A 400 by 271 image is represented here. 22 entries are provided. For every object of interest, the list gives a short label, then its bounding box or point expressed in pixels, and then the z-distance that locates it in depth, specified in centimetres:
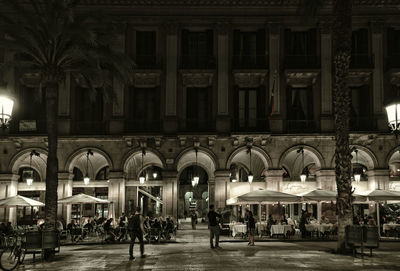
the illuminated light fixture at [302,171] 3212
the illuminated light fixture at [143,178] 3195
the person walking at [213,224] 2086
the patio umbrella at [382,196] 2644
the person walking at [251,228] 2349
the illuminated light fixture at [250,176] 3169
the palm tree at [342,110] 1900
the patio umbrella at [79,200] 2800
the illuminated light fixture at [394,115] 1716
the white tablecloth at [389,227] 2865
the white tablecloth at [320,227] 2773
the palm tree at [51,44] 1917
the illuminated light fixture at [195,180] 3712
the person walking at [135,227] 1814
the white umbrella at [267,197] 2653
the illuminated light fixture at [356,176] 3209
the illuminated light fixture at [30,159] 3206
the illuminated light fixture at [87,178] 3193
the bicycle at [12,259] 1571
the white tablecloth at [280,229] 2791
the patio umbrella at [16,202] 2533
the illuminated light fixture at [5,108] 1680
